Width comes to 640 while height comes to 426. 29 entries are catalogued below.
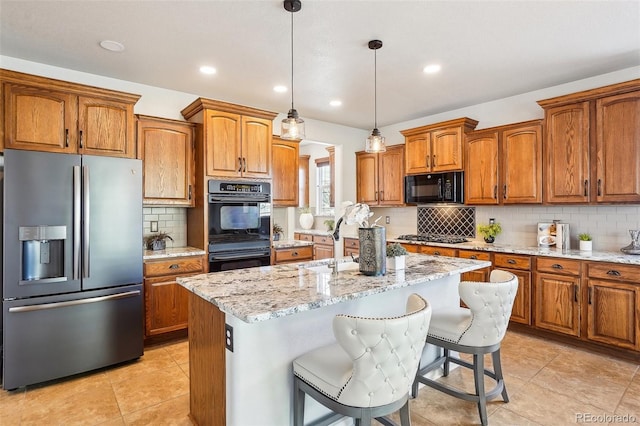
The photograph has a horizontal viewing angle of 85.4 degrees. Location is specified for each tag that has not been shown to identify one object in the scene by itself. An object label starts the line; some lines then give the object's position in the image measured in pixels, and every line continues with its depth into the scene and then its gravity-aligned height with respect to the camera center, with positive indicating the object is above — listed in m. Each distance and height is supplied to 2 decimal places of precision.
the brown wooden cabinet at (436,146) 4.53 +0.94
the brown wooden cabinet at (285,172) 4.63 +0.57
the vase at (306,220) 6.92 -0.11
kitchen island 1.66 -0.61
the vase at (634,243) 3.33 -0.28
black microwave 4.56 +0.36
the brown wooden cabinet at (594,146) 3.19 +0.67
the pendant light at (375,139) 2.86 +0.64
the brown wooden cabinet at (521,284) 3.69 -0.75
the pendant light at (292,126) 2.40 +0.62
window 7.32 +0.63
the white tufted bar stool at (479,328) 2.05 -0.71
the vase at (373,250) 2.16 -0.23
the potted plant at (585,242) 3.58 -0.29
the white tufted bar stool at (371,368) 1.38 -0.67
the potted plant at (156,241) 3.75 -0.29
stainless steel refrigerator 2.56 -0.40
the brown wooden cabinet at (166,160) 3.60 +0.59
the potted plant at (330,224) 6.28 -0.17
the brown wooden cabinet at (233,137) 3.72 +0.88
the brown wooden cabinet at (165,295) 3.36 -0.80
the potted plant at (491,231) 4.43 -0.22
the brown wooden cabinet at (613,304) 3.03 -0.82
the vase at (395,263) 2.35 -0.33
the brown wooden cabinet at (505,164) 3.88 +0.59
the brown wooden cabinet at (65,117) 2.74 +0.83
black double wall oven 3.77 -0.11
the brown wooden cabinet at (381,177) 5.36 +0.60
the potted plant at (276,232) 4.93 -0.25
